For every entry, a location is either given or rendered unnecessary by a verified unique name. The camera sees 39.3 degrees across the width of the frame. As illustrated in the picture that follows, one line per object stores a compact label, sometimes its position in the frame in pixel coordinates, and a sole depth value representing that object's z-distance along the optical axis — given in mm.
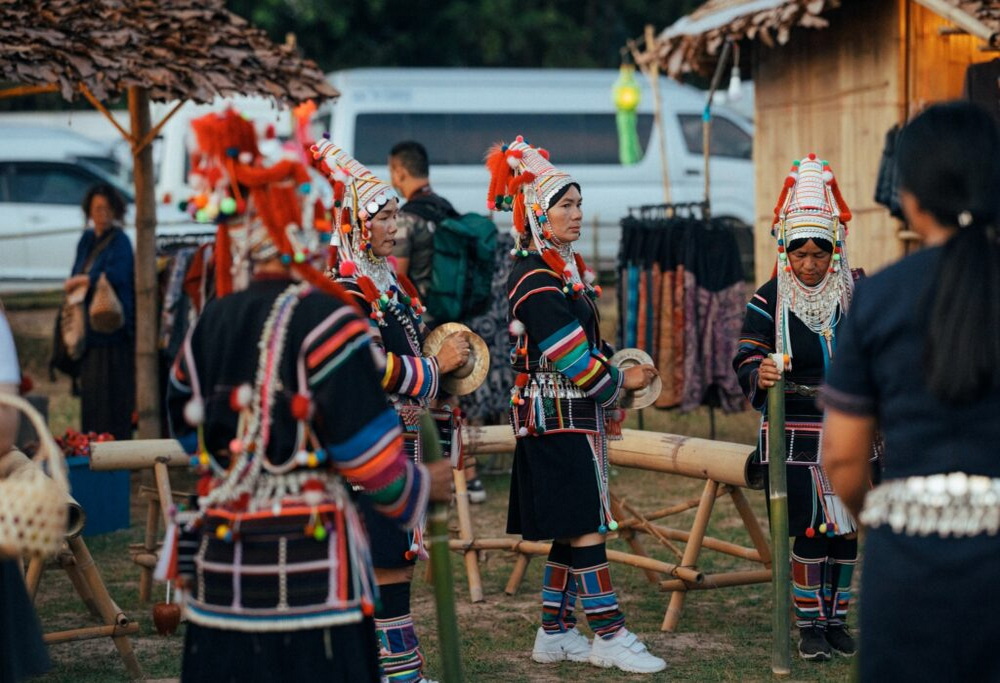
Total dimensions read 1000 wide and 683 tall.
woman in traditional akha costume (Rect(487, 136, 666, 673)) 5555
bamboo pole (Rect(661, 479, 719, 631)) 6293
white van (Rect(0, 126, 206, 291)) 17906
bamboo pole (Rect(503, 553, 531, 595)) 7102
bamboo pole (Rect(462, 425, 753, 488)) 6145
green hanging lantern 14383
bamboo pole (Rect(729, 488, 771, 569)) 6457
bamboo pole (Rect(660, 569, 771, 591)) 6320
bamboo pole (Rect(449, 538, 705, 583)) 6242
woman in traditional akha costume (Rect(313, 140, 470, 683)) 5125
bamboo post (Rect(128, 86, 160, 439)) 9844
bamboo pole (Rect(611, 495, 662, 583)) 7039
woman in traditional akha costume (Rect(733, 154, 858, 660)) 5648
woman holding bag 10102
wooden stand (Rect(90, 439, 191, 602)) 6391
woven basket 3266
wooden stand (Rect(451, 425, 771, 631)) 6246
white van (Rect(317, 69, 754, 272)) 17703
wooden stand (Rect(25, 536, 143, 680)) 5656
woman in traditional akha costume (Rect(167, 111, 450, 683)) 3332
